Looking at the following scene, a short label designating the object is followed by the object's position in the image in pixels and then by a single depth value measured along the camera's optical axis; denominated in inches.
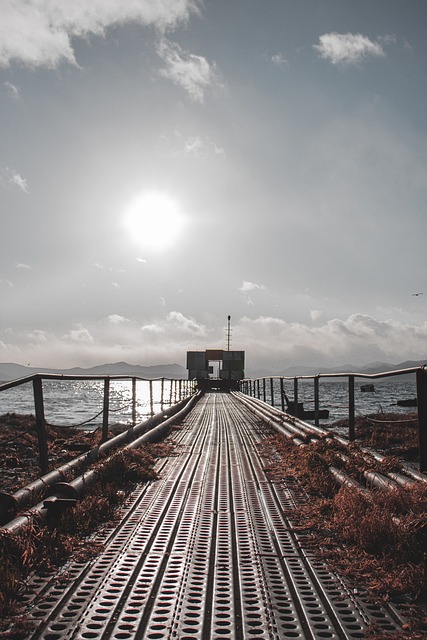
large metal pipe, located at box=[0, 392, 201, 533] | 152.6
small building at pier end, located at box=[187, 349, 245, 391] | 2586.1
